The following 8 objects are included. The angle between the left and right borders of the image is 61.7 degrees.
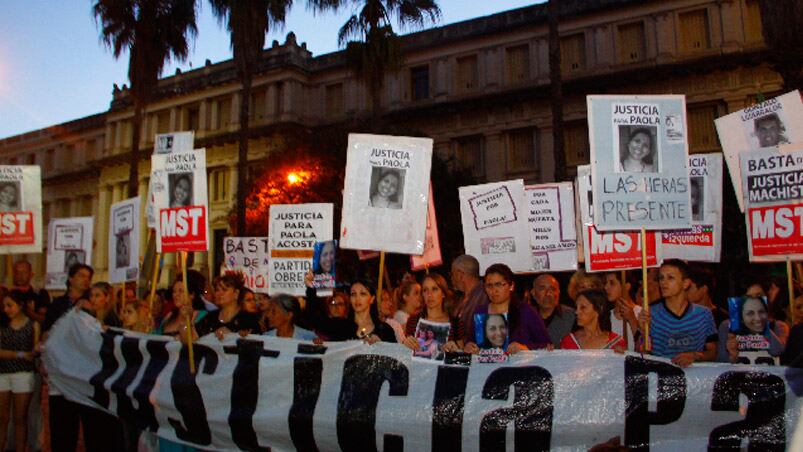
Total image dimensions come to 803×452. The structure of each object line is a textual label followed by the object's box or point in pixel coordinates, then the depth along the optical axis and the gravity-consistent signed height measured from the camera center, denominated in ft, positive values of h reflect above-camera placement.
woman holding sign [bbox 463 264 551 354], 15.60 -1.19
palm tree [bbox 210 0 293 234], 66.03 +23.54
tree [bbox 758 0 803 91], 31.09 +10.49
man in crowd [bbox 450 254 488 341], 17.38 -0.64
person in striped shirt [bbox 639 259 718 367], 15.19 -1.50
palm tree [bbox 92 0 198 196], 73.46 +25.92
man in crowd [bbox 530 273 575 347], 18.75 -1.46
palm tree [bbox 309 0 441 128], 64.18 +21.78
